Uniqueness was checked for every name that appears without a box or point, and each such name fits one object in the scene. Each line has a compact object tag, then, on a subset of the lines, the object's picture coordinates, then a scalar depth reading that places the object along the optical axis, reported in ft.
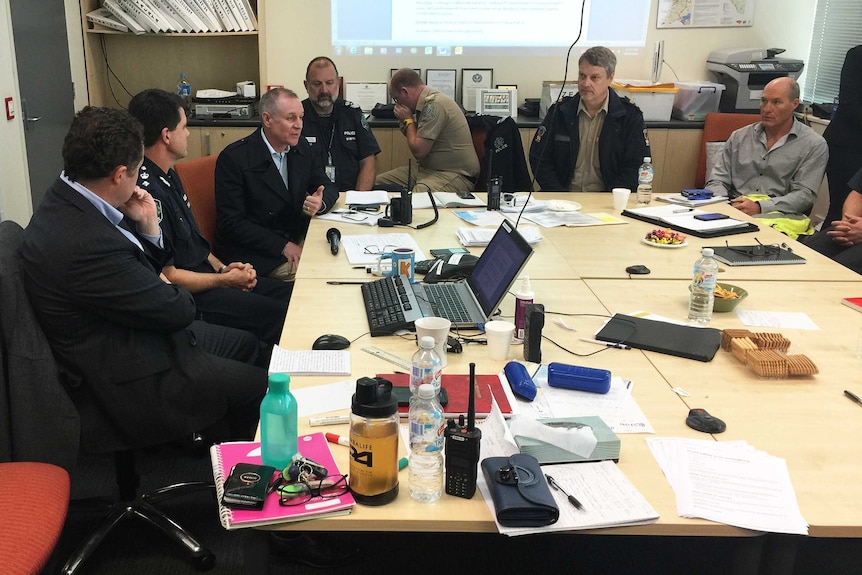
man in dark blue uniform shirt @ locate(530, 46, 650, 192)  13.15
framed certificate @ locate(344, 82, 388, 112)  17.11
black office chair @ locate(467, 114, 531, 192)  14.58
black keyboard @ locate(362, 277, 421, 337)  6.59
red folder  5.15
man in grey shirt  12.48
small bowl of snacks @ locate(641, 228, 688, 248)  9.65
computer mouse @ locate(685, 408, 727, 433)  5.06
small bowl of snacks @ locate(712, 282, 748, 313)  7.24
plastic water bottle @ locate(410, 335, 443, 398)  4.65
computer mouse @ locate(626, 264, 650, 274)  8.52
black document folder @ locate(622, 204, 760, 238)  10.20
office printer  16.44
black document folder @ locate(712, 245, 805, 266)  8.91
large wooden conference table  4.20
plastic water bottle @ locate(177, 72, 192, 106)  16.74
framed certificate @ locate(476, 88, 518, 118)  16.47
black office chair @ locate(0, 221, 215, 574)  5.87
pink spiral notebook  4.00
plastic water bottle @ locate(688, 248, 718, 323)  6.91
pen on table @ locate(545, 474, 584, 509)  4.20
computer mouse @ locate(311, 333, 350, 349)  6.20
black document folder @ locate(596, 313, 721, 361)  6.29
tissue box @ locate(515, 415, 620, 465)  4.65
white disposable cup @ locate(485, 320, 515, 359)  6.05
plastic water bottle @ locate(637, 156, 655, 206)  11.84
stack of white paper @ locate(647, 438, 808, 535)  4.17
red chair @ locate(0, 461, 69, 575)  4.84
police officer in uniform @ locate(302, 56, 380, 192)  13.98
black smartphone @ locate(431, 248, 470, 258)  8.91
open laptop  6.57
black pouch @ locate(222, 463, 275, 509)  4.06
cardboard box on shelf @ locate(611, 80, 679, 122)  16.53
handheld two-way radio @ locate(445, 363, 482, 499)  4.17
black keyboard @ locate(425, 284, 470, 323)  6.89
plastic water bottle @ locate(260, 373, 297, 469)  4.50
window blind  16.34
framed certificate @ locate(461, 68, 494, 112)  17.16
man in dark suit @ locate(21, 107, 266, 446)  5.98
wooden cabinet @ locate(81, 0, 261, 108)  16.92
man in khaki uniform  14.48
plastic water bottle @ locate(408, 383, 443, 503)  4.25
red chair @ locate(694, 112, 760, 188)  15.56
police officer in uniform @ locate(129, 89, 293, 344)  8.59
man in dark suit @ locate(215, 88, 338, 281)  10.71
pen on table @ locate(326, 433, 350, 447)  4.79
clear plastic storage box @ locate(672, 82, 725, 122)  16.69
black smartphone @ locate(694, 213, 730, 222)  10.77
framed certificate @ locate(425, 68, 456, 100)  17.16
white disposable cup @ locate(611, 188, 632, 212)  11.40
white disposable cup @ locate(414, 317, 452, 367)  5.81
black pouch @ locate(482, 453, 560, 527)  4.01
